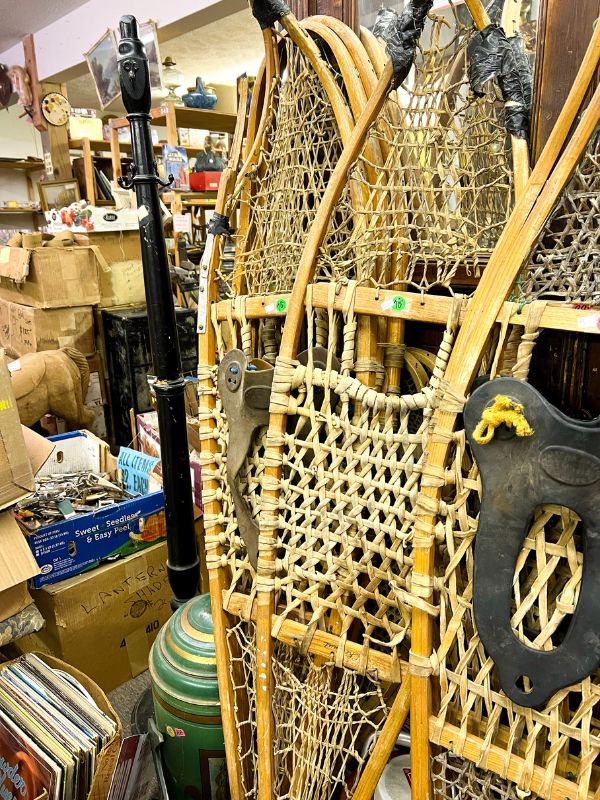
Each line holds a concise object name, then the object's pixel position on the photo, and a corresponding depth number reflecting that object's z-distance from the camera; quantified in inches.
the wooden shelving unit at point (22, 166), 224.4
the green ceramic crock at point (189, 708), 47.7
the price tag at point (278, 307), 42.5
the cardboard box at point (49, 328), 120.3
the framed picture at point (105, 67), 138.6
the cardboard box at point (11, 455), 60.0
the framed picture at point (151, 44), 127.6
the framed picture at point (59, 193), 161.6
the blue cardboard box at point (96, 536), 66.2
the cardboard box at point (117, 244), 129.6
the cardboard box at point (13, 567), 59.3
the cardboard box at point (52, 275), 116.5
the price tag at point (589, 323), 28.9
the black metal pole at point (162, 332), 51.6
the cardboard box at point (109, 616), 67.1
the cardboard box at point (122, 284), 129.8
